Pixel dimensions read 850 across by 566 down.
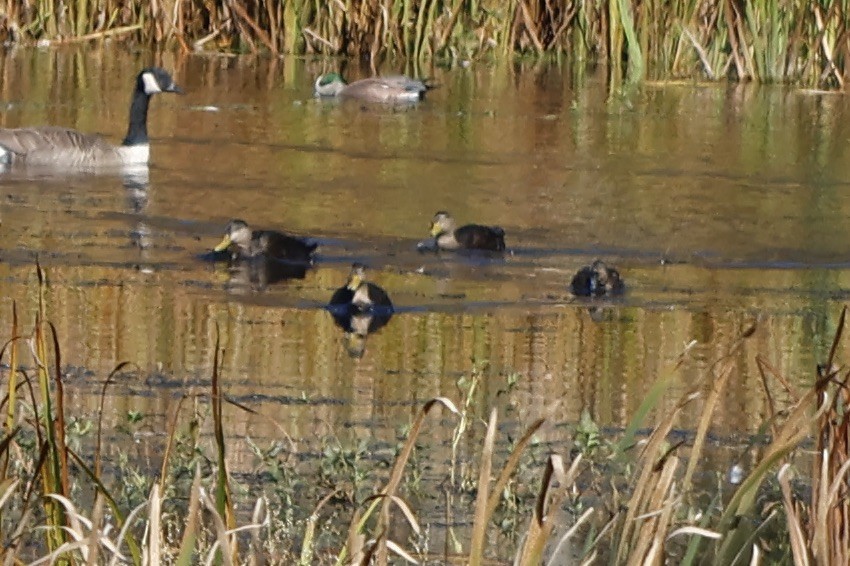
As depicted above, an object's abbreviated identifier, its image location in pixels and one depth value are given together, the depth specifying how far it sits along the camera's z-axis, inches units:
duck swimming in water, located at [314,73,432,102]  1402.6
